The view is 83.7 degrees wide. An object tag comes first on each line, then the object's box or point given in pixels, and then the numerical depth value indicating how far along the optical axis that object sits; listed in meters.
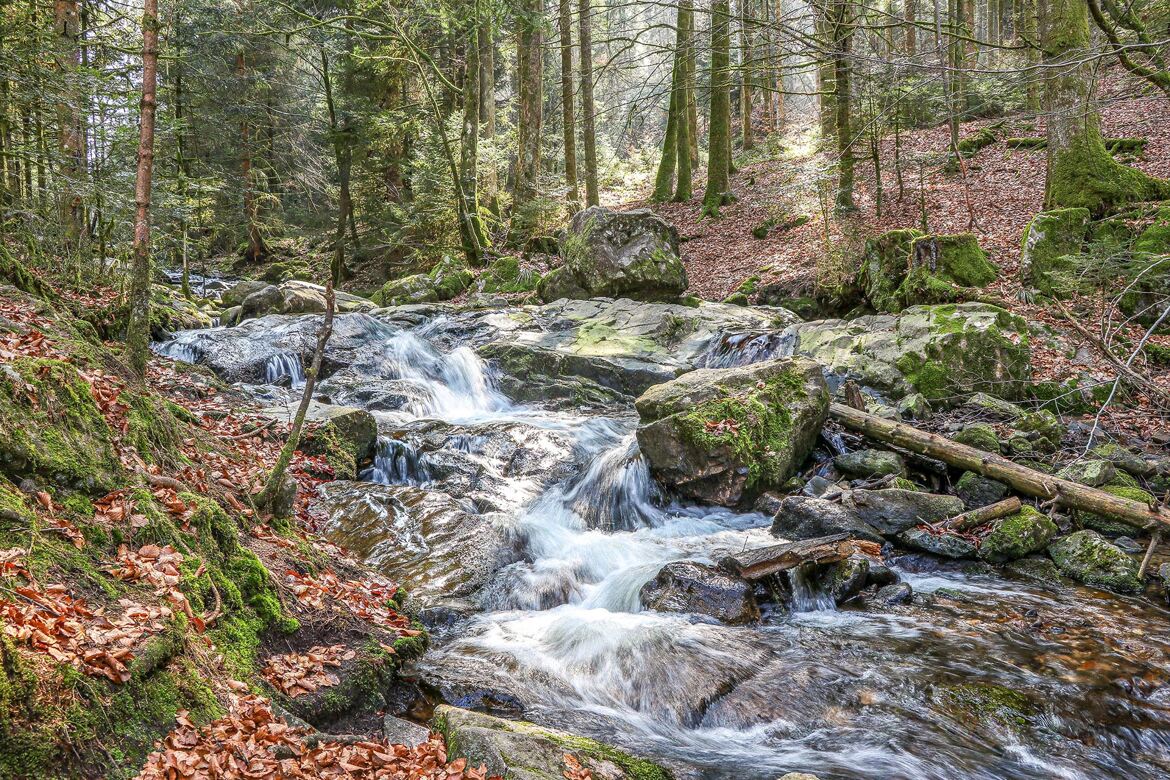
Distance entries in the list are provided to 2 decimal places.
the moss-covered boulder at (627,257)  15.07
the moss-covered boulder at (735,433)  8.02
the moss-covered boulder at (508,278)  18.02
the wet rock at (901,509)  7.05
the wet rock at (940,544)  6.70
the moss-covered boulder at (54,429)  3.46
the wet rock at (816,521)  6.92
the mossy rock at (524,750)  3.01
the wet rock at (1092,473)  7.07
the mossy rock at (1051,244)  10.60
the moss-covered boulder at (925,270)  11.39
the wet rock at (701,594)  5.86
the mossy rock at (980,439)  7.92
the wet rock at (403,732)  3.60
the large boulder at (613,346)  12.13
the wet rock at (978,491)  7.36
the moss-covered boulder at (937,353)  9.52
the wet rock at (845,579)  6.12
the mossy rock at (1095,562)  6.06
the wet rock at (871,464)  8.03
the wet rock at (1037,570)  6.32
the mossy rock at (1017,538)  6.62
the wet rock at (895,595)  6.05
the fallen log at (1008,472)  6.40
